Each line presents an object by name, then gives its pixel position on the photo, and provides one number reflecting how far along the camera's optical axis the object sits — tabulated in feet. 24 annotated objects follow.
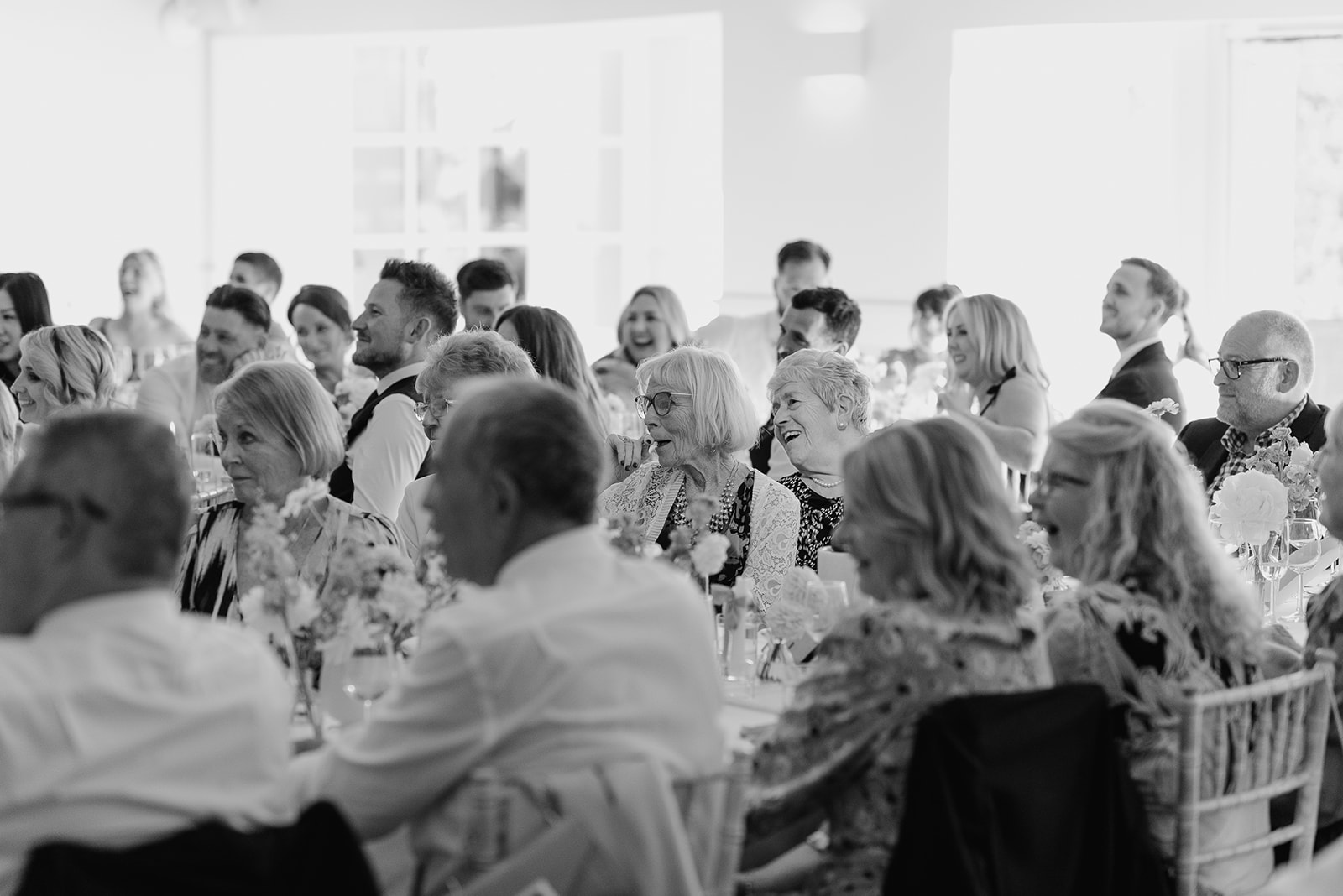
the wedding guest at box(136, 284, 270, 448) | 21.89
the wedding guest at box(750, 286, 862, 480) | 22.52
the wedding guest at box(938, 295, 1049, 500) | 21.21
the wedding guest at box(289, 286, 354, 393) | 24.30
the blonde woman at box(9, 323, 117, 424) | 17.43
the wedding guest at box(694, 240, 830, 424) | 27.81
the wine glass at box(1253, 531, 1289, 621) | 14.69
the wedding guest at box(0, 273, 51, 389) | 22.68
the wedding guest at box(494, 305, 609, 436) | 17.46
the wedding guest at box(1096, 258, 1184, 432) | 22.76
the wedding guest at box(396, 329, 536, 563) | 14.83
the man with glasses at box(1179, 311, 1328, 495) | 17.02
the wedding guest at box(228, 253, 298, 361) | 29.76
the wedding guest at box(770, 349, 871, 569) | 15.12
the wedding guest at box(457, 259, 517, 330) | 24.11
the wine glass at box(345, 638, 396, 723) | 9.55
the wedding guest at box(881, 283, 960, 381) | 28.37
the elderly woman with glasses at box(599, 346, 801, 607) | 14.11
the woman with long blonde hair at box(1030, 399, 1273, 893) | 8.49
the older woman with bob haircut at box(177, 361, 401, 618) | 12.25
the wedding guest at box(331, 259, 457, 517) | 16.61
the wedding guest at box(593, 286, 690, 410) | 24.35
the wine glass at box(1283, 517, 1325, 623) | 14.57
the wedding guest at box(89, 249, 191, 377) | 30.78
